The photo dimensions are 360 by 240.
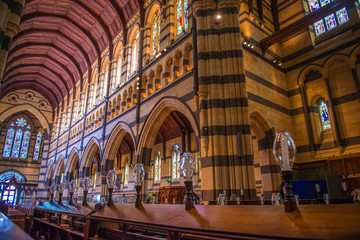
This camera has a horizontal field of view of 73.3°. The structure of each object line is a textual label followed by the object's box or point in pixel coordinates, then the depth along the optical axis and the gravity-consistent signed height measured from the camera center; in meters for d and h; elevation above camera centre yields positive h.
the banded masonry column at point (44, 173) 24.93 +2.35
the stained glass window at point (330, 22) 10.64 +7.27
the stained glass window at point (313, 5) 11.45 +8.62
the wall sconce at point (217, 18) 8.53 +5.97
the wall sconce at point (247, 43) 9.79 +5.87
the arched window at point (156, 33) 12.43 +8.14
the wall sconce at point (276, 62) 11.16 +5.89
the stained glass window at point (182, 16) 10.63 +7.74
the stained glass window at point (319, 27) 11.09 +7.32
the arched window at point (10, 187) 24.45 +0.89
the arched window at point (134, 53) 14.09 +8.11
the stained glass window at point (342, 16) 10.19 +7.21
